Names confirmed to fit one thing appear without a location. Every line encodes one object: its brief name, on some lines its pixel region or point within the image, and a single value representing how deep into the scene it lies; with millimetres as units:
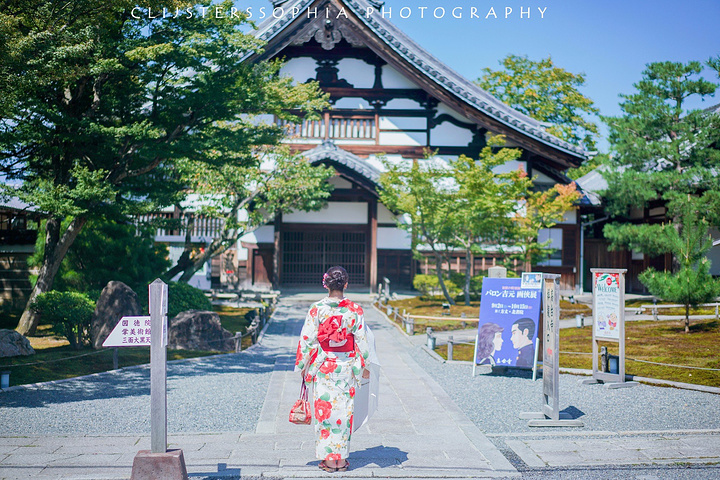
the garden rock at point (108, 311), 11398
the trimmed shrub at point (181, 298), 13828
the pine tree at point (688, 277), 12156
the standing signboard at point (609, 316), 9086
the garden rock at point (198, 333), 12211
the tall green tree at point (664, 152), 17188
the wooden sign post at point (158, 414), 4973
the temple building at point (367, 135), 20344
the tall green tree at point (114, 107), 10172
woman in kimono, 5590
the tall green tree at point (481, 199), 16516
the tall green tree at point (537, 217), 18970
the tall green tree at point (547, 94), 30547
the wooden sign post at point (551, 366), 7094
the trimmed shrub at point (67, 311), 11312
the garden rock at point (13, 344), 10406
